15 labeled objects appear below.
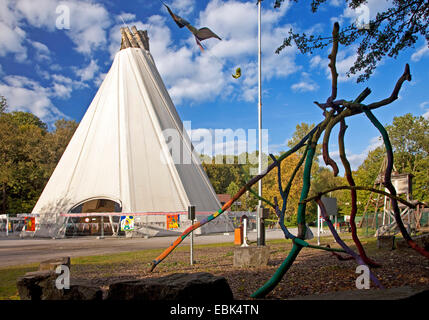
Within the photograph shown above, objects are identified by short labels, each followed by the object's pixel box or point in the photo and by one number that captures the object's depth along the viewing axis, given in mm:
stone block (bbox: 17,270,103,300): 4101
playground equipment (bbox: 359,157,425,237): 16034
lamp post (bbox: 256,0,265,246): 12391
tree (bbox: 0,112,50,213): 33281
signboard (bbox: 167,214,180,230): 23641
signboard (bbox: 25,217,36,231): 24531
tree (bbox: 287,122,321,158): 47156
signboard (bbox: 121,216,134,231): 22391
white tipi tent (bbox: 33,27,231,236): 24859
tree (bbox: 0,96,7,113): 35403
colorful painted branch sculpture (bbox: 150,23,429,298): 4219
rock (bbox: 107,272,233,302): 3602
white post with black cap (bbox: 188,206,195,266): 10480
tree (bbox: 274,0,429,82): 7438
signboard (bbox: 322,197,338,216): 15607
